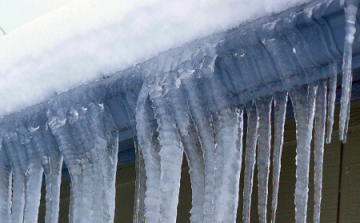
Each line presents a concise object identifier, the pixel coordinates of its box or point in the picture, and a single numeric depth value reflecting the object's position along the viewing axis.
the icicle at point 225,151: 4.10
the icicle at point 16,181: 4.50
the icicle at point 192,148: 4.14
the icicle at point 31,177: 4.46
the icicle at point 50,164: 4.42
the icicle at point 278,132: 4.08
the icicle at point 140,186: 4.33
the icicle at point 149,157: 4.18
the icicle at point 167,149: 4.15
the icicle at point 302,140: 4.04
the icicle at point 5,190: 4.56
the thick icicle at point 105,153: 4.31
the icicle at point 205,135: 4.11
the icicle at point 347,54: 3.83
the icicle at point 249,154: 4.14
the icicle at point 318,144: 4.03
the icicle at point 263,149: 4.11
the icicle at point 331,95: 3.96
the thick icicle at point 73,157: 4.36
